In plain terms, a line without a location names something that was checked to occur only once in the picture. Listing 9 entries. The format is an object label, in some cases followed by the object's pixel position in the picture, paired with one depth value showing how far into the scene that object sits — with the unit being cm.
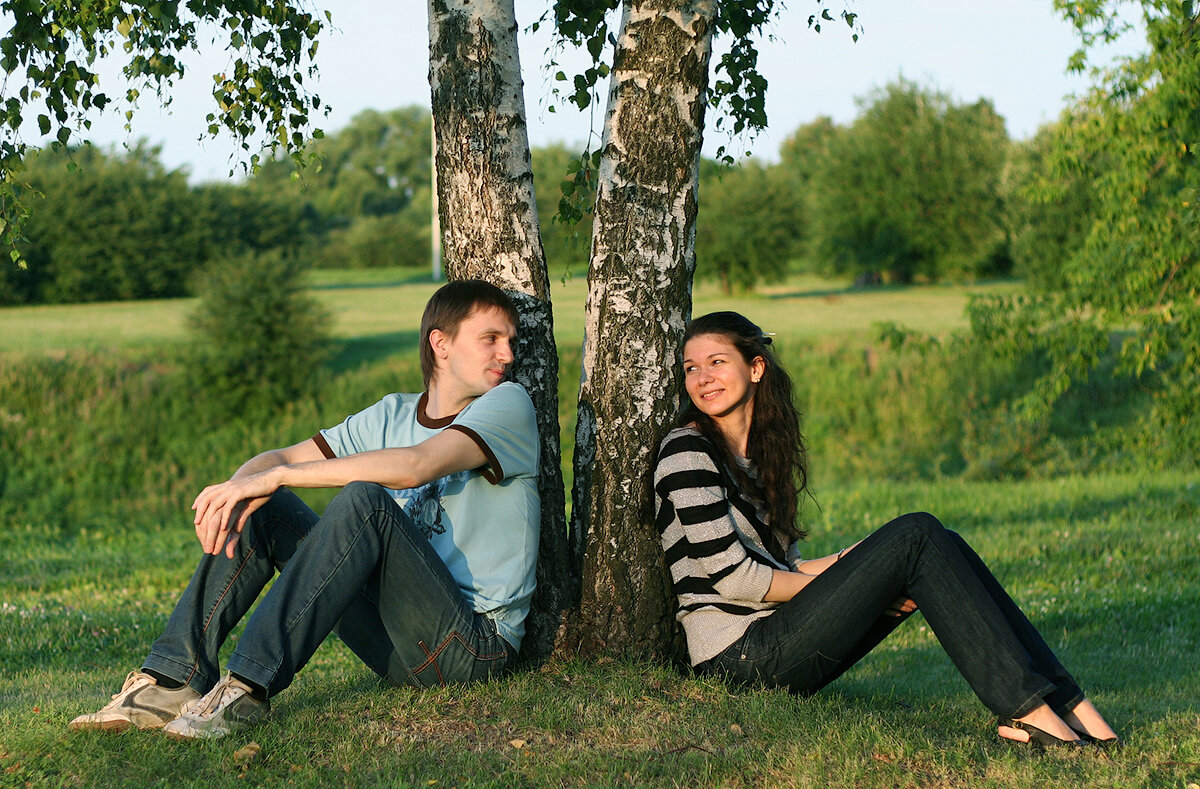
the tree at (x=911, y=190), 3822
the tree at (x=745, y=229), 3450
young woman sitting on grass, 361
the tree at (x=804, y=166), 3800
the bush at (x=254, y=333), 1847
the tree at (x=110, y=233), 2884
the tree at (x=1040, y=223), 2923
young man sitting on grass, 346
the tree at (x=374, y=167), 6197
